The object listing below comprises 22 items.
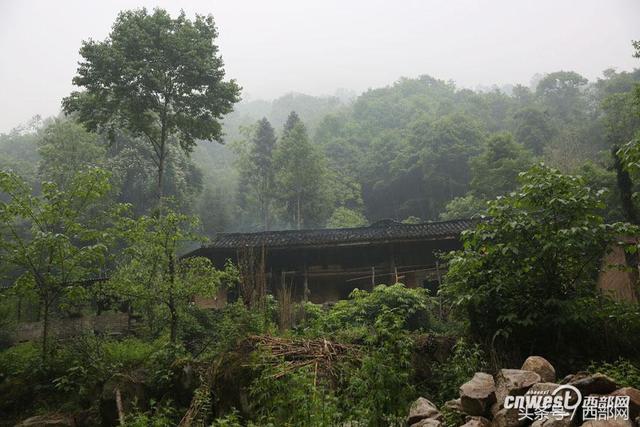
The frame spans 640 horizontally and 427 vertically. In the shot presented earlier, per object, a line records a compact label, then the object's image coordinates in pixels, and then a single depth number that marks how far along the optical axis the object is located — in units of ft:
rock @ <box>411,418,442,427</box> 16.49
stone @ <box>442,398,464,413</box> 17.50
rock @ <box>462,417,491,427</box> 15.43
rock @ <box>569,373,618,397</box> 14.84
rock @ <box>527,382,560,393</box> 15.06
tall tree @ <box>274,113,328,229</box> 106.73
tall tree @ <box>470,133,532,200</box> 90.58
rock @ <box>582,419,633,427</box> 12.89
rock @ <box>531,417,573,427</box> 13.75
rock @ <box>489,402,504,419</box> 16.06
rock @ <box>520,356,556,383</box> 17.84
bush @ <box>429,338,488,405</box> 22.85
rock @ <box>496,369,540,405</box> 15.79
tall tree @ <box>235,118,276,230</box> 118.83
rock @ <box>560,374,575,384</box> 15.65
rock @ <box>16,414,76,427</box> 24.62
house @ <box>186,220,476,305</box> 57.26
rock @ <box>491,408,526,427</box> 14.85
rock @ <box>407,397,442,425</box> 17.52
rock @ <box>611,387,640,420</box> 13.91
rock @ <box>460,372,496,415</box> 16.58
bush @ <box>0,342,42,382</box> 30.01
